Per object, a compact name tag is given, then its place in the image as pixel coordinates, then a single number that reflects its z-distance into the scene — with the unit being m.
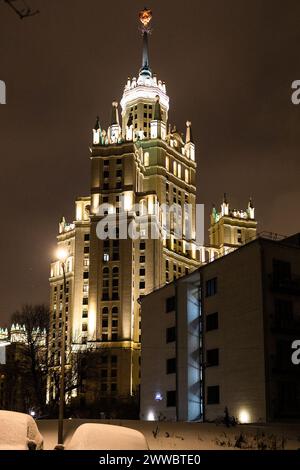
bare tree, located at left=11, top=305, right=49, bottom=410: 72.44
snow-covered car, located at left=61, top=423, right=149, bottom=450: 14.41
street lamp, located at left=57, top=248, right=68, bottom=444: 25.75
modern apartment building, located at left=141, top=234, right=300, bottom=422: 52.88
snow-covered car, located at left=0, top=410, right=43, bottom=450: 16.36
